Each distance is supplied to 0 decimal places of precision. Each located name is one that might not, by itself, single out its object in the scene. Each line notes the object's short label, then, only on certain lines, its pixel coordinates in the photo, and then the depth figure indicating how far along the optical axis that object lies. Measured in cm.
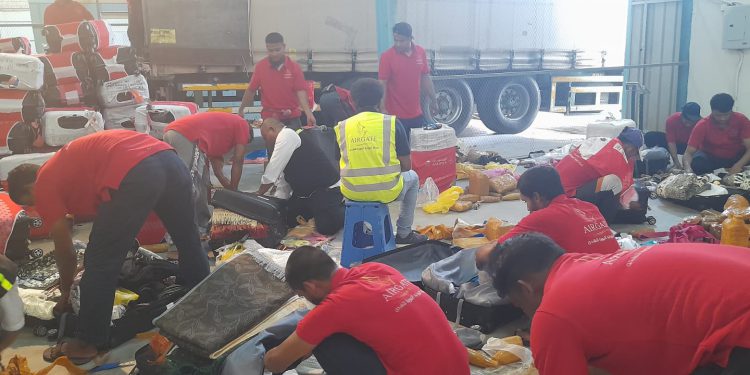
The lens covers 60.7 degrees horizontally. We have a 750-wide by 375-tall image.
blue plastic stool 491
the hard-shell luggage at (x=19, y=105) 649
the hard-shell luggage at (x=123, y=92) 743
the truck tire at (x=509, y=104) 1184
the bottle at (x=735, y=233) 473
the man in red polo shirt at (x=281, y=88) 748
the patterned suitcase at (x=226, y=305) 319
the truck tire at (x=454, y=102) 1103
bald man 573
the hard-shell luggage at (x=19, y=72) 645
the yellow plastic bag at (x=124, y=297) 393
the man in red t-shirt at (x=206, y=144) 548
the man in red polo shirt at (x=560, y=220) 353
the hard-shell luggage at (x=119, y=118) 755
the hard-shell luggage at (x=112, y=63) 738
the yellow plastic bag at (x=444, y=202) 660
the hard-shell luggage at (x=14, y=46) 795
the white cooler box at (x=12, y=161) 620
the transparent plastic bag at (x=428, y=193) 695
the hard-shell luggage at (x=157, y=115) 713
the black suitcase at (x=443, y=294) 378
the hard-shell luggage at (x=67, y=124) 671
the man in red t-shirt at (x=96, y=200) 344
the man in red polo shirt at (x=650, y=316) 186
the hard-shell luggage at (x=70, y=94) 741
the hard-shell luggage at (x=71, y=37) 741
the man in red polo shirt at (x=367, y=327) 243
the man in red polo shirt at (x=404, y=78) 754
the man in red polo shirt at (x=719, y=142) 719
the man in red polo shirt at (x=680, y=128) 799
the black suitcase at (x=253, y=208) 539
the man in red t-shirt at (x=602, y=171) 551
